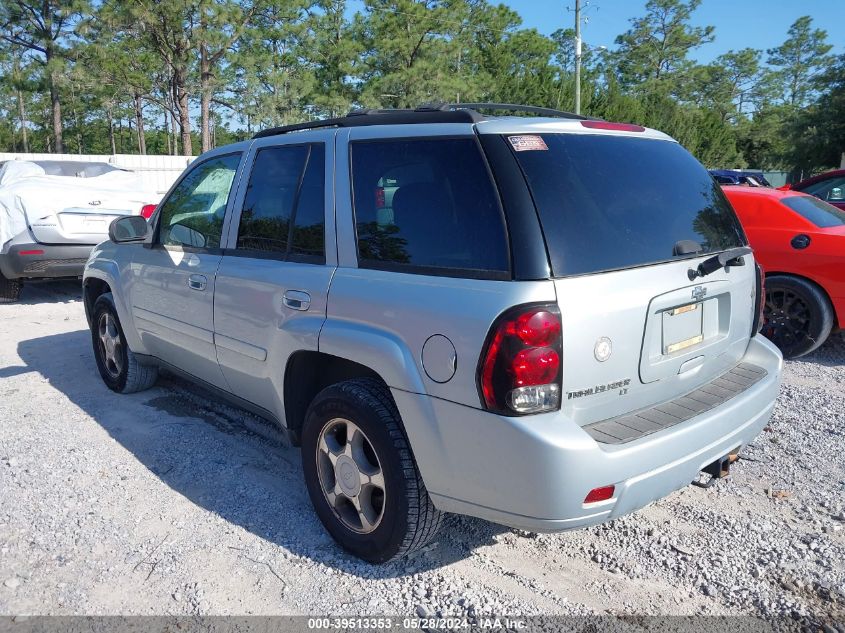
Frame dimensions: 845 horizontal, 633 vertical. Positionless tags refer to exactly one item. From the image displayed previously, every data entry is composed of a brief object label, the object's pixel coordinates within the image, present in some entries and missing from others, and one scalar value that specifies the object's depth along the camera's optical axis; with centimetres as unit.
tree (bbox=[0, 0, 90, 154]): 2784
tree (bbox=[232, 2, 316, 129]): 2722
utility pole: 3122
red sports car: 566
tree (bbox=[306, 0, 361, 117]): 2903
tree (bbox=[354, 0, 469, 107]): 2881
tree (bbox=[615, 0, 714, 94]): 6078
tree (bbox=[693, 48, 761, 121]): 6338
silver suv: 228
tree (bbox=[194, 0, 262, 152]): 2623
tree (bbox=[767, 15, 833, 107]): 6912
